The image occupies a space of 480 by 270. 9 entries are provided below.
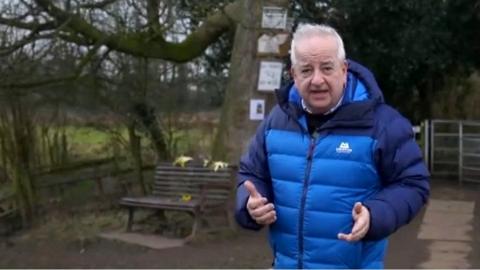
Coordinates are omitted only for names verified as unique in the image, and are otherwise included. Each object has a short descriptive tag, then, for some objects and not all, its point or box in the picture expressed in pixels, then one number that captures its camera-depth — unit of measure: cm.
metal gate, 1575
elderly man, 296
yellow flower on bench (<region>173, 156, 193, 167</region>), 1055
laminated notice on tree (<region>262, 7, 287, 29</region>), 1032
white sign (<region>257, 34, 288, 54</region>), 1047
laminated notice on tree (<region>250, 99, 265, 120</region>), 1069
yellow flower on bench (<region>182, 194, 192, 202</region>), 1003
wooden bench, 973
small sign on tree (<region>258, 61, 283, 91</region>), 1055
